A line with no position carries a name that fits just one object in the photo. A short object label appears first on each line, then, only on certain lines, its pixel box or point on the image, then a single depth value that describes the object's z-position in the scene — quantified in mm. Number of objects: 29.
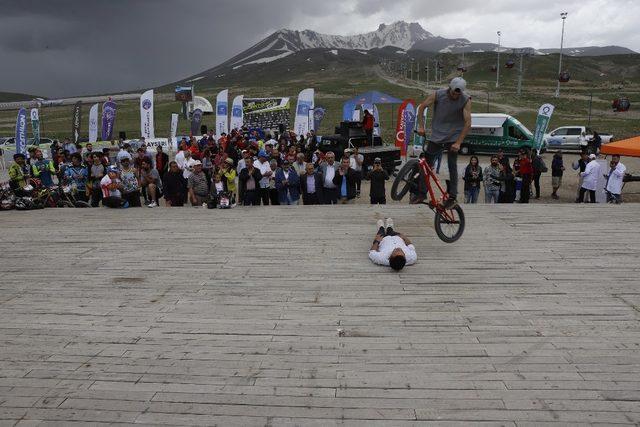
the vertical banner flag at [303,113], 30097
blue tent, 27625
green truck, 29922
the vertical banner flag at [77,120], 30562
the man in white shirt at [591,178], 13875
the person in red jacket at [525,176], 14289
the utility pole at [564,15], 65625
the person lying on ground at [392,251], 6395
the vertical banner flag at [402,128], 24188
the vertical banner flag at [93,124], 30641
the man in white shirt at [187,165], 13430
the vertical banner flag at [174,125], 34312
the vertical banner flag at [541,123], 23516
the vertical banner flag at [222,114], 32375
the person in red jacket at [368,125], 23106
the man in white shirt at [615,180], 12836
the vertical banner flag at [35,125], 29781
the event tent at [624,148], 14203
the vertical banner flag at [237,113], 33156
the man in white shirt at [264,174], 12453
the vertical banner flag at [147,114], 30516
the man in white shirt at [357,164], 13005
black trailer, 22469
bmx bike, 7141
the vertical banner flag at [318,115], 32500
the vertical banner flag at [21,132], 25391
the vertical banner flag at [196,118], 33469
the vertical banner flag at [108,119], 27641
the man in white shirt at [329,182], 12211
